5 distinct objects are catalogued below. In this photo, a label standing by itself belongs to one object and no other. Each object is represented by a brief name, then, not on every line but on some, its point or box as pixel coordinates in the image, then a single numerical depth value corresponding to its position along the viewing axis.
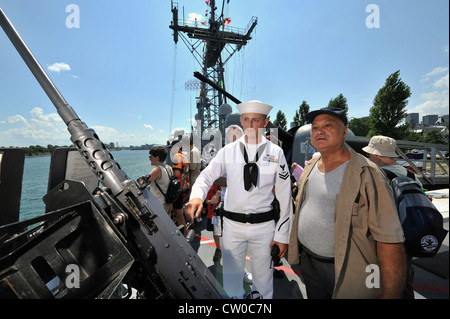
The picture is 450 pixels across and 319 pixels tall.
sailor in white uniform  2.11
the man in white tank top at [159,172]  3.67
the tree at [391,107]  19.11
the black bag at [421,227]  1.60
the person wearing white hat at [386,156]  2.22
